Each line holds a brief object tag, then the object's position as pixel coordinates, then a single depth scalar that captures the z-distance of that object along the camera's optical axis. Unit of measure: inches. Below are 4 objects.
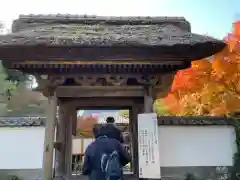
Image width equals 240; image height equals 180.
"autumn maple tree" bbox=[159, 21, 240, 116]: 266.7
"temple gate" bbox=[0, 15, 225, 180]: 168.2
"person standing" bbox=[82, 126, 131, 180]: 138.0
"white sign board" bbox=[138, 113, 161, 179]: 178.4
